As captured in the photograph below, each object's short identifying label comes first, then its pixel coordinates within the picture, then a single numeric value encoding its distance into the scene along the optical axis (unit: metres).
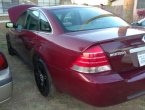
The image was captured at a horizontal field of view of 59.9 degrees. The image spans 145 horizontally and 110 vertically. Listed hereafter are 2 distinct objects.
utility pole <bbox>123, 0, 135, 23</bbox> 4.45
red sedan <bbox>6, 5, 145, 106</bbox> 1.45
